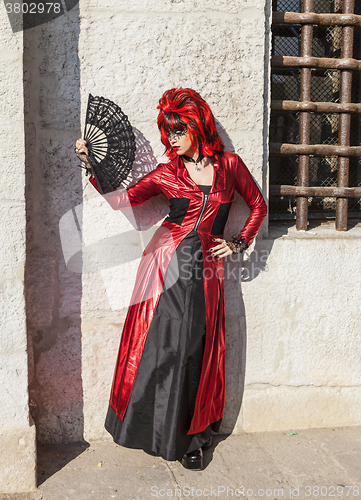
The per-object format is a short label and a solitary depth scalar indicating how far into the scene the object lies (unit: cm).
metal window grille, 256
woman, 214
